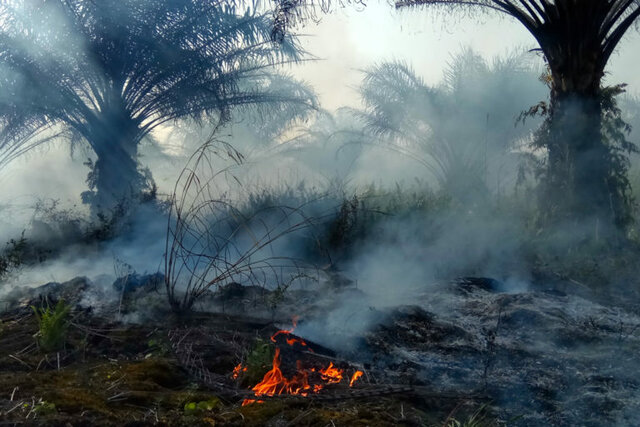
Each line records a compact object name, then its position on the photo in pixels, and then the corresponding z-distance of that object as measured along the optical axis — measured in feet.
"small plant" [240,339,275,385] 12.16
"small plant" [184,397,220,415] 9.96
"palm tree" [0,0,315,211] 31.76
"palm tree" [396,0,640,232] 25.24
